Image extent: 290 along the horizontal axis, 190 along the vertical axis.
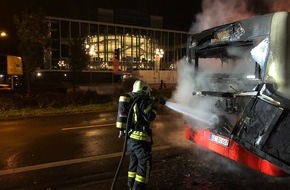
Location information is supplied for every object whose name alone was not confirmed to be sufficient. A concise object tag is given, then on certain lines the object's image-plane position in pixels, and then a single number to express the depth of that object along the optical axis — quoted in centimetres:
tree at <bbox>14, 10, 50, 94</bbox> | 1083
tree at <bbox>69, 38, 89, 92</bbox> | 1646
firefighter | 272
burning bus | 251
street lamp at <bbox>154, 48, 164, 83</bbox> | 2395
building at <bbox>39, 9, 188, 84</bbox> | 2862
